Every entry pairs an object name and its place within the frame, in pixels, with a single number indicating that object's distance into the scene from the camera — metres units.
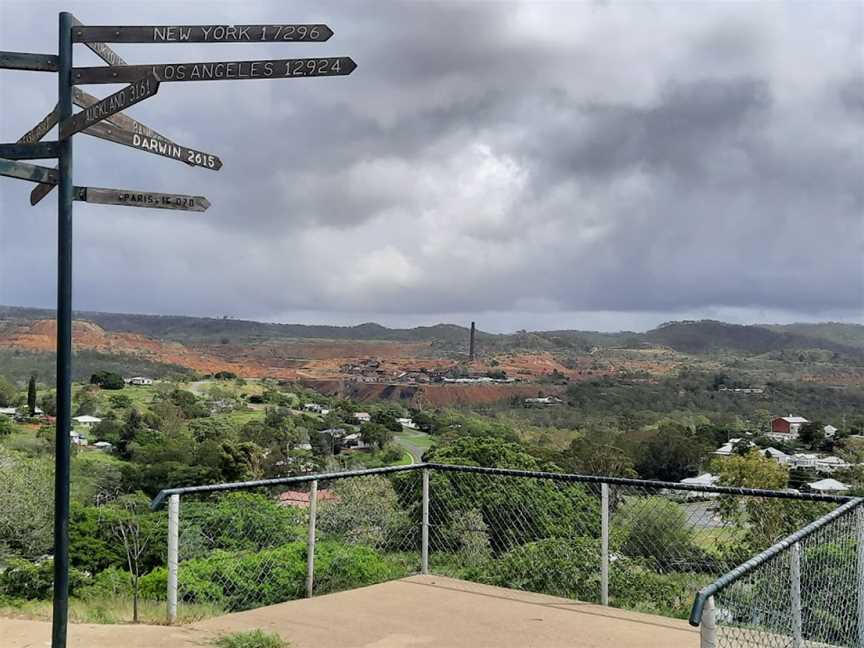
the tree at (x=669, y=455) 44.31
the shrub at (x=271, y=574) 6.34
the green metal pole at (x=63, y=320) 4.31
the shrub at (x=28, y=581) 18.16
